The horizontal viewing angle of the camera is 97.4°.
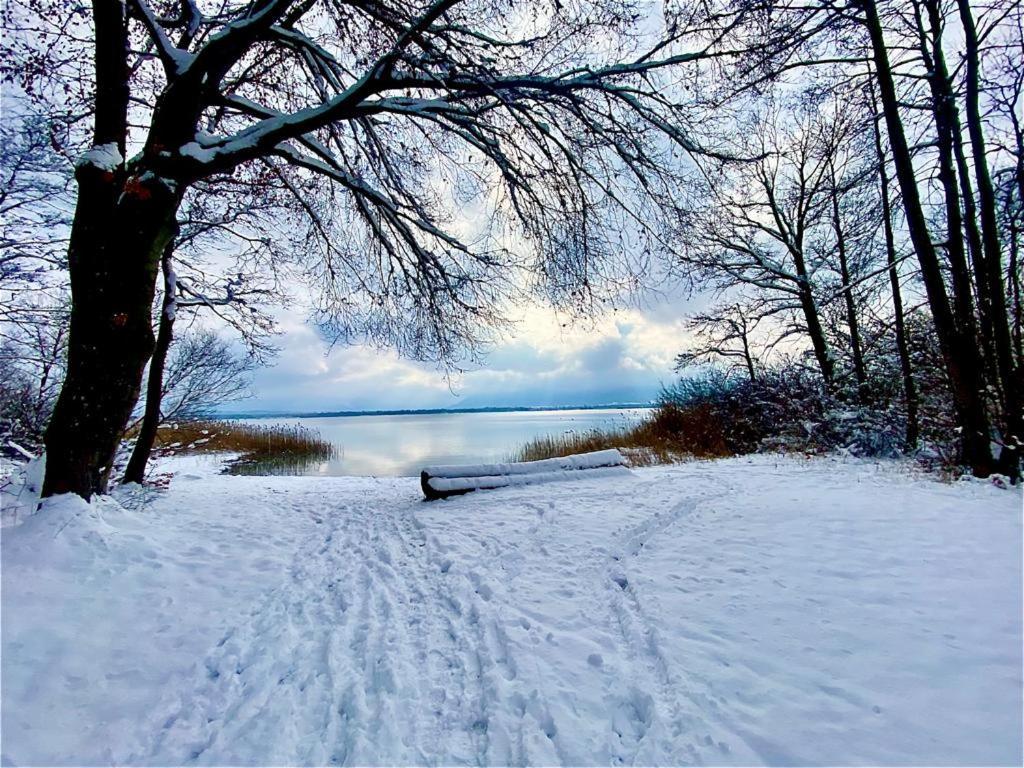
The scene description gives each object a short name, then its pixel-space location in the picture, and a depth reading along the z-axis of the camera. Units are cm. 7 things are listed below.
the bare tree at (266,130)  421
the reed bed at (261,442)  1725
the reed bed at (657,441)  1387
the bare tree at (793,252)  1223
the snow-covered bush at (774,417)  1003
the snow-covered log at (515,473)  763
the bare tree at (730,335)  1491
